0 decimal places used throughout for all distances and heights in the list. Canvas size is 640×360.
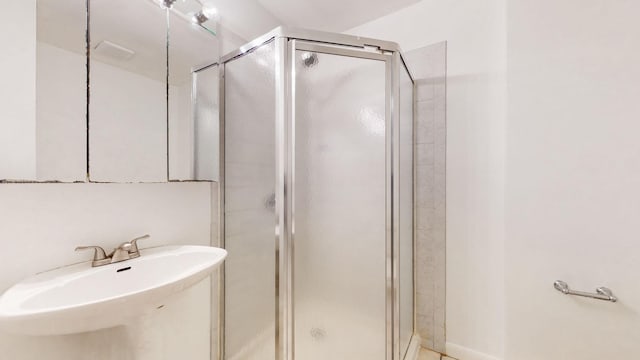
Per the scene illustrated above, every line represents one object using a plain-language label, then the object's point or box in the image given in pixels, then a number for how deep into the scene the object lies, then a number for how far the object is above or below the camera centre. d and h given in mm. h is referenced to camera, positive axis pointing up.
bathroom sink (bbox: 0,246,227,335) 544 -319
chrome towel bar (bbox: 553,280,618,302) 1017 -498
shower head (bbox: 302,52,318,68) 1050 +534
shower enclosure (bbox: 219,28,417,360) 1039 -70
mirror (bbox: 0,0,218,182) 717 +327
